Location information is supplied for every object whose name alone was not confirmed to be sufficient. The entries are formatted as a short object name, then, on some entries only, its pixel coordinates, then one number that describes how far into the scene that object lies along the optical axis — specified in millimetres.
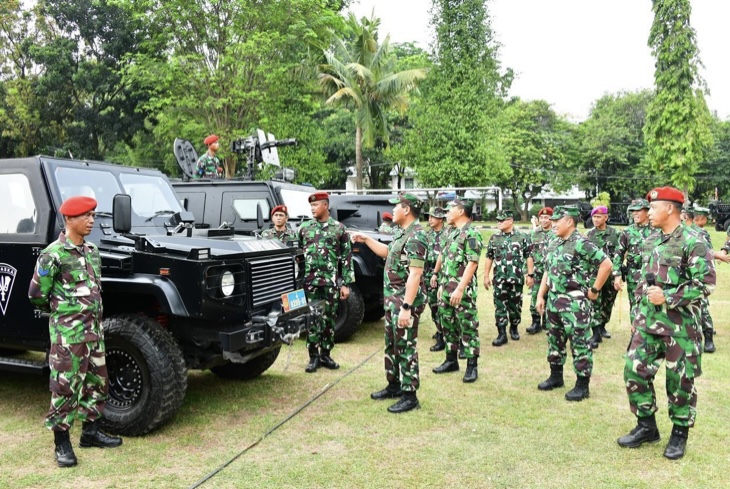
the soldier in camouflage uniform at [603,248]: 7379
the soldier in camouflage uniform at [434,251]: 7558
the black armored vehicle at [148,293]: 4145
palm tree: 21688
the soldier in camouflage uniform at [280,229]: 6874
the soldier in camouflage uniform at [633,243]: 7375
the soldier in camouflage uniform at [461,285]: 5699
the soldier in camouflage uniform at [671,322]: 3775
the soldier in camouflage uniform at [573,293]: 5148
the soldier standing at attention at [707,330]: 6935
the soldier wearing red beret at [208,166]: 8523
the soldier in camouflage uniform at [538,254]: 8164
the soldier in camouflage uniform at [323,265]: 5879
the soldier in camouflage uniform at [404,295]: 4711
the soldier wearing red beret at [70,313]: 3756
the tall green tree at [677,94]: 27797
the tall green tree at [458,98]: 20562
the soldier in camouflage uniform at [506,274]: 7559
